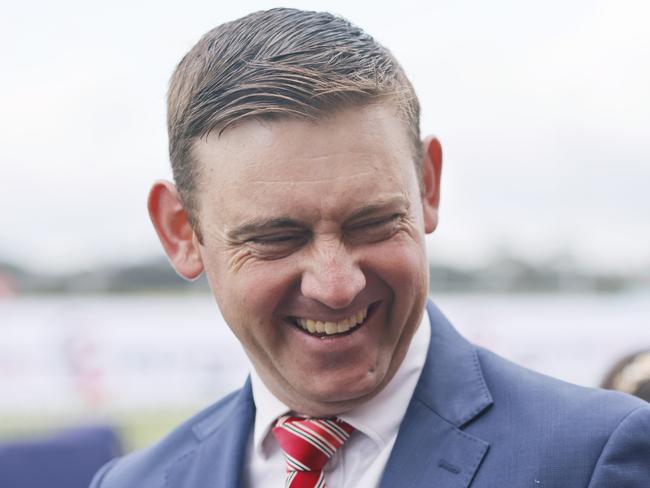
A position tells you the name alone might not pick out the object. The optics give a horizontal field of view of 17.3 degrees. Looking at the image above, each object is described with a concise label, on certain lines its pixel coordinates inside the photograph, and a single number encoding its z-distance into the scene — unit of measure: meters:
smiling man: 1.21
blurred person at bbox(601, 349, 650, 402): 1.52
